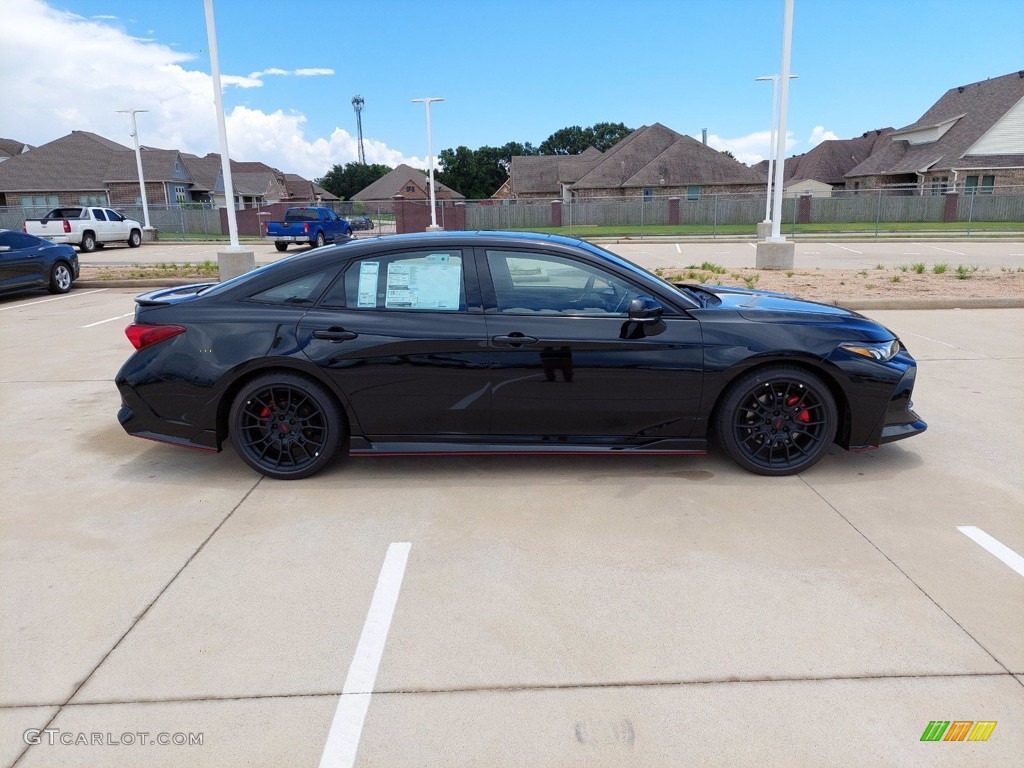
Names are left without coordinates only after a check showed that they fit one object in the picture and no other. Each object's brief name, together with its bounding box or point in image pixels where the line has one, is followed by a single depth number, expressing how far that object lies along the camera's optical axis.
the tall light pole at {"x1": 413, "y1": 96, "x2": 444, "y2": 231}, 31.38
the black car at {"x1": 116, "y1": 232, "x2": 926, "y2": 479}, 4.57
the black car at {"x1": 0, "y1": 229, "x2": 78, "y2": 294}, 13.02
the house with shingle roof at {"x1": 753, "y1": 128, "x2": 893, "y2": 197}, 64.56
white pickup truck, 27.02
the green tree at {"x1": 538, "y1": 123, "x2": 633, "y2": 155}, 108.00
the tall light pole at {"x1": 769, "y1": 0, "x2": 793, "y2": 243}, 15.00
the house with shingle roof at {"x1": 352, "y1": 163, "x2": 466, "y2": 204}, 93.44
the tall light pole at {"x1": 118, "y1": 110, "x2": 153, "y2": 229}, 37.29
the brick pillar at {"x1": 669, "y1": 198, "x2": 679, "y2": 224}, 43.28
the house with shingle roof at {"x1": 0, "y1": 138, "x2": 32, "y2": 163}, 70.80
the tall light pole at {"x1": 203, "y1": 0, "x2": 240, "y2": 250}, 13.62
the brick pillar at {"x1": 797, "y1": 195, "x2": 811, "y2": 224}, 42.91
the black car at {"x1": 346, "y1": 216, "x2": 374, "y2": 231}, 38.49
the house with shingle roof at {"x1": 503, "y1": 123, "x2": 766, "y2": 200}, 54.91
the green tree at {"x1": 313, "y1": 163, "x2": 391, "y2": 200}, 112.31
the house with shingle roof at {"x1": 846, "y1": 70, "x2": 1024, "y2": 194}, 42.44
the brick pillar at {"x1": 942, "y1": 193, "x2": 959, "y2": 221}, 39.18
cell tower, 114.06
